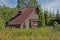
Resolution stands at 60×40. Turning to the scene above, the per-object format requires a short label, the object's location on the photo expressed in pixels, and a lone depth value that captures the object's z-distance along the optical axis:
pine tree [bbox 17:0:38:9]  37.65
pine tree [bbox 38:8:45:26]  26.51
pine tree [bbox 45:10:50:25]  30.05
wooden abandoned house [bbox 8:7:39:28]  25.23
